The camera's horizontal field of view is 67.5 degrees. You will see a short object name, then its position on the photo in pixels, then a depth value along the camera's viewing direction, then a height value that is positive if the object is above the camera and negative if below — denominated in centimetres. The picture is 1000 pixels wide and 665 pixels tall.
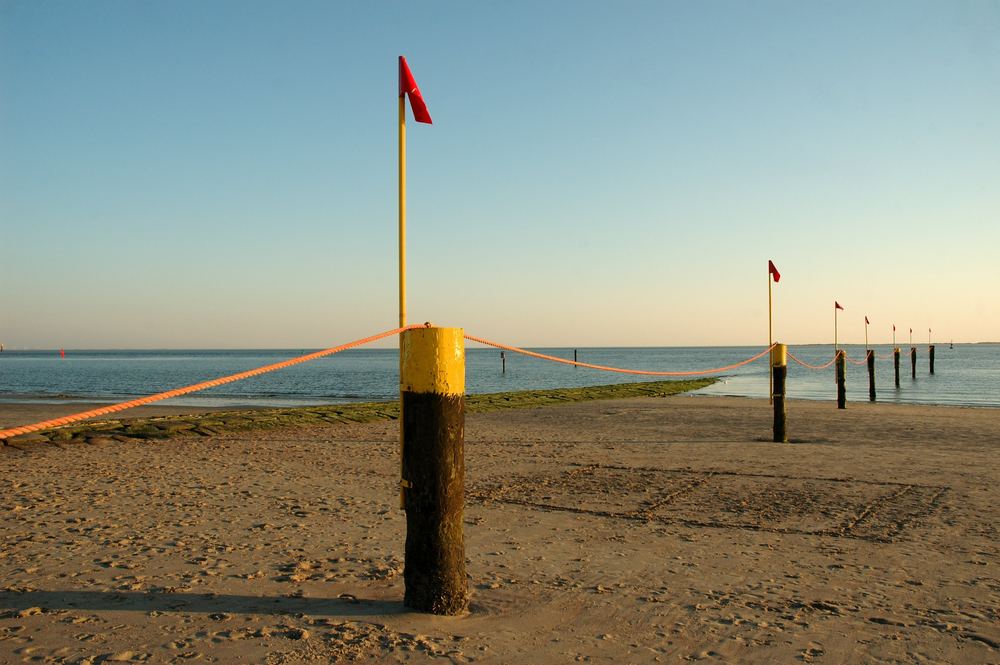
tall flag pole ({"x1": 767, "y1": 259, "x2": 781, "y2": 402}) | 1577 +162
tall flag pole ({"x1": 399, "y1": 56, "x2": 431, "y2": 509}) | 438 +147
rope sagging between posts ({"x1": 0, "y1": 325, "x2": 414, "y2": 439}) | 353 -30
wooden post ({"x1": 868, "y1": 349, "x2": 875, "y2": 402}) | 2709 -91
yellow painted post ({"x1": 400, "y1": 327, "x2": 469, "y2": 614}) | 395 -64
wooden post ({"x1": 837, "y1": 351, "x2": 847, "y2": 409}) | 1962 -87
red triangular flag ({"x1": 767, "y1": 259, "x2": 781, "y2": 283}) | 1585 +166
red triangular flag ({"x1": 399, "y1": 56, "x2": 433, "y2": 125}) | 461 +161
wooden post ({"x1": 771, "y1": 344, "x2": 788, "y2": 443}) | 1187 -69
